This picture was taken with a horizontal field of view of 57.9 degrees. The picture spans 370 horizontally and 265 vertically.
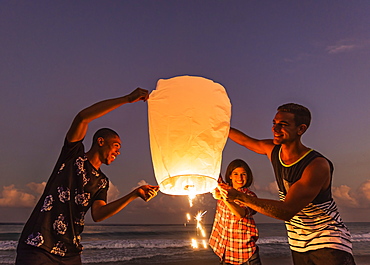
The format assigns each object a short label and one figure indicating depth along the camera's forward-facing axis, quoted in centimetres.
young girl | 351
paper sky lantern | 208
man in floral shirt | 217
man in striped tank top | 241
